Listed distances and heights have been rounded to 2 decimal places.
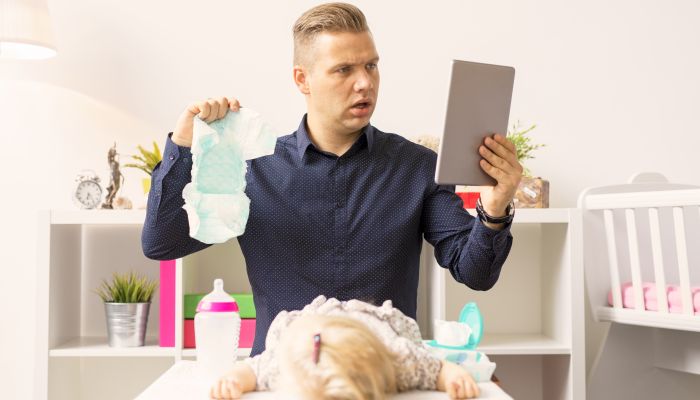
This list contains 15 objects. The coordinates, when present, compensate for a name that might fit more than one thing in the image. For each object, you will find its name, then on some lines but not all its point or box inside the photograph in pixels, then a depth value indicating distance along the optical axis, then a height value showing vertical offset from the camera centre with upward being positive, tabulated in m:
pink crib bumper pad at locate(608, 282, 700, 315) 2.23 -0.06
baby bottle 1.43 -0.08
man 1.70 +0.18
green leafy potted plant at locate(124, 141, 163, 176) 2.52 +0.43
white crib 2.28 -0.05
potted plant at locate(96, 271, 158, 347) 2.47 -0.05
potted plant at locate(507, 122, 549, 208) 2.52 +0.27
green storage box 2.45 -0.04
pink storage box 2.44 -0.13
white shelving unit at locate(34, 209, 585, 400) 2.42 -0.06
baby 1.02 -0.10
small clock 2.50 +0.32
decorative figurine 2.50 +0.36
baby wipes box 1.30 -0.11
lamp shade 2.40 +0.81
